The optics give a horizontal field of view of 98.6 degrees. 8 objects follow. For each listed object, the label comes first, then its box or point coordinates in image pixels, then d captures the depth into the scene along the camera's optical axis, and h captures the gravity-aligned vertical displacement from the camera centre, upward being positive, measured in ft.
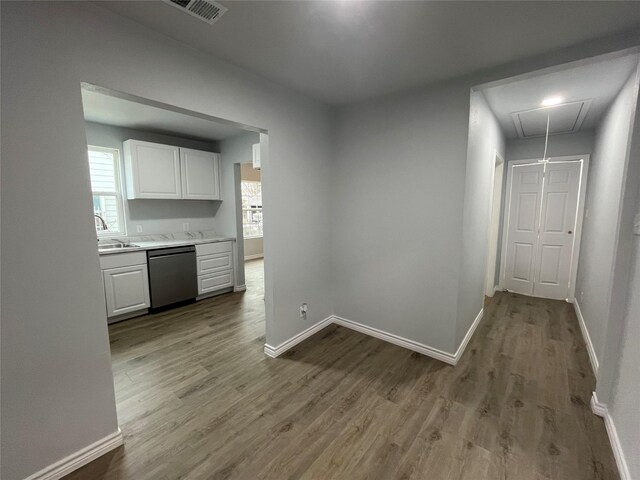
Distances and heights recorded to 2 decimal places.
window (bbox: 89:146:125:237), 12.16 +0.82
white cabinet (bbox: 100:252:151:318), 10.60 -2.97
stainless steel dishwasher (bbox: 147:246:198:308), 11.87 -2.98
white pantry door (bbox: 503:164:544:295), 13.87 -0.82
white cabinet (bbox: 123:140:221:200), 12.28 +1.77
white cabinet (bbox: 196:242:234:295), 13.54 -2.96
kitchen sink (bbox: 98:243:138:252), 12.12 -1.65
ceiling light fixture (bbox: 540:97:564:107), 8.84 +3.54
